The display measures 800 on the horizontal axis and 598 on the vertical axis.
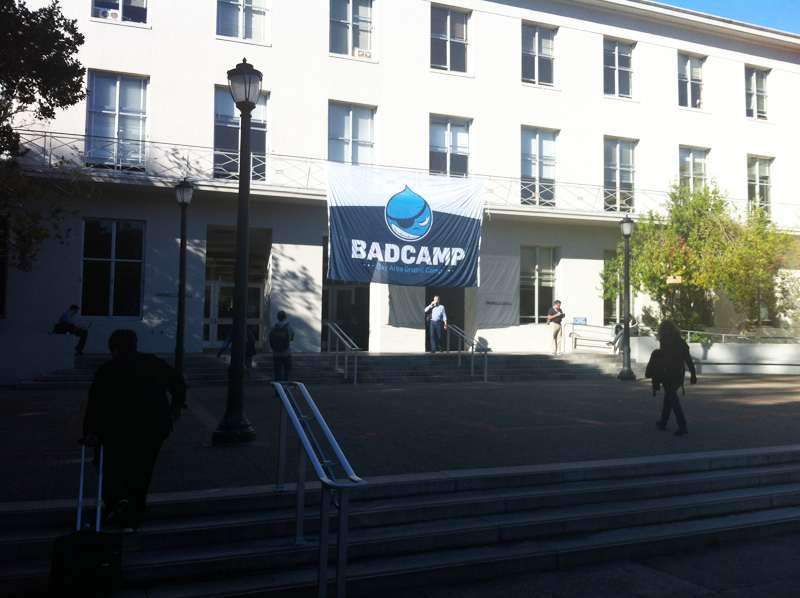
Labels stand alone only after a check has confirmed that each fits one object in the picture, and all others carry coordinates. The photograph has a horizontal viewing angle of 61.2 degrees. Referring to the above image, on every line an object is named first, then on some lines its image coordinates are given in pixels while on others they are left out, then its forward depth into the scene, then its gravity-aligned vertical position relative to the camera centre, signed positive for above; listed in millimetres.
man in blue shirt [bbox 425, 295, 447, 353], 20016 +281
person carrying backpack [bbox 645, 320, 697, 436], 9609 -454
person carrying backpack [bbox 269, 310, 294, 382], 13422 -289
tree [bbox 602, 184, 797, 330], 21188 +2581
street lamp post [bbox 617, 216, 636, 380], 17781 +74
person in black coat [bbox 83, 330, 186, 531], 5160 -769
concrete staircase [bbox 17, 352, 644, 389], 15711 -993
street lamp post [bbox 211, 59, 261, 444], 8102 +601
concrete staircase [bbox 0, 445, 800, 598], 4887 -1676
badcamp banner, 18594 +2984
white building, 18672 +6256
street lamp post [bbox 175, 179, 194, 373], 13664 +997
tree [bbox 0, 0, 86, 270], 11312 +4418
